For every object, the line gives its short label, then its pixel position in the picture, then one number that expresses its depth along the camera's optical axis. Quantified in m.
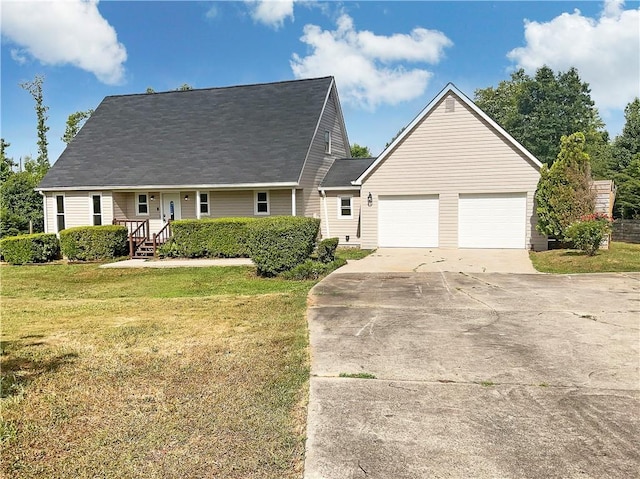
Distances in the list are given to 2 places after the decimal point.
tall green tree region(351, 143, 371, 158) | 41.20
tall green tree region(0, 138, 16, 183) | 27.10
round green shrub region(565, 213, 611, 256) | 13.65
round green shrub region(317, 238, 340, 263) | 13.88
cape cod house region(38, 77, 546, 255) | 17.23
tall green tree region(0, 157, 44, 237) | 22.47
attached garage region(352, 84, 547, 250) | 16.92
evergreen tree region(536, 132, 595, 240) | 15.06
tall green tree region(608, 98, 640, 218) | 23.16
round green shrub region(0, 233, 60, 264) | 17.33
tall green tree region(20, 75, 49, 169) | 40.31
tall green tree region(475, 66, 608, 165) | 51.00
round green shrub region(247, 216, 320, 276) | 12.50
